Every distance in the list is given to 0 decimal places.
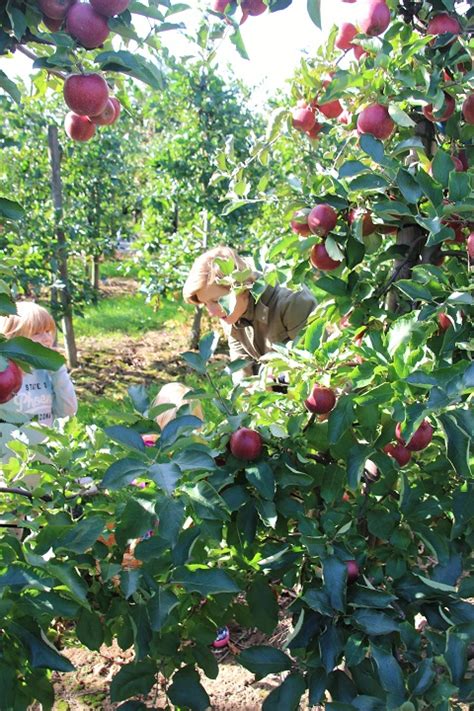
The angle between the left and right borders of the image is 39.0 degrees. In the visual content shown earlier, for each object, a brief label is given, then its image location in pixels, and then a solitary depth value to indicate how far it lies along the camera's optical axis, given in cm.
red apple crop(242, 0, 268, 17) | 125
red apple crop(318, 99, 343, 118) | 168
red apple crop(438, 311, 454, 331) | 131
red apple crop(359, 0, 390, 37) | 138
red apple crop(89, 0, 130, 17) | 96
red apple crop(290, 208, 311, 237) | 146
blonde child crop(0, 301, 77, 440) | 284
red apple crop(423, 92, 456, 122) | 136
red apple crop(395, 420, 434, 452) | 119
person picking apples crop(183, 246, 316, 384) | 257
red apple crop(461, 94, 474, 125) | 135
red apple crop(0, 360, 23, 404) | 106
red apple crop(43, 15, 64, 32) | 105
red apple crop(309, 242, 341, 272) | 143
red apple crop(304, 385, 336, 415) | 121
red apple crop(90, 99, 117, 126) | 125
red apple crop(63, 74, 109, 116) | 109
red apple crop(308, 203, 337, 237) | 140
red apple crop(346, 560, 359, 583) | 112
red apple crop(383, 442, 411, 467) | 126
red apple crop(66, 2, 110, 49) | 97
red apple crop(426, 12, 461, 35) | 140
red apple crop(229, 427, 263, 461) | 115
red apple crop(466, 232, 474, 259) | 123
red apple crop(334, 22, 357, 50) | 158
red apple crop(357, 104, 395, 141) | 140
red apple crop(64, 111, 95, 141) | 136
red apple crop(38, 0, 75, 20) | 98
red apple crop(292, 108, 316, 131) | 164
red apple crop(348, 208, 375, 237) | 146
